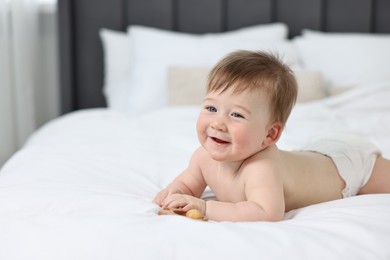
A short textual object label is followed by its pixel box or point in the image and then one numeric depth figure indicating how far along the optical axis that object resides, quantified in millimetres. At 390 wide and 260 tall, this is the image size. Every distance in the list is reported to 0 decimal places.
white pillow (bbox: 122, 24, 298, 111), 2598
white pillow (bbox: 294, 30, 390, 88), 2572
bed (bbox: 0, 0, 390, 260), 915
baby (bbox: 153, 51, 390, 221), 1106
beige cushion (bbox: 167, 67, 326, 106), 2406
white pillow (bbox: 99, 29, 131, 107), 2770
